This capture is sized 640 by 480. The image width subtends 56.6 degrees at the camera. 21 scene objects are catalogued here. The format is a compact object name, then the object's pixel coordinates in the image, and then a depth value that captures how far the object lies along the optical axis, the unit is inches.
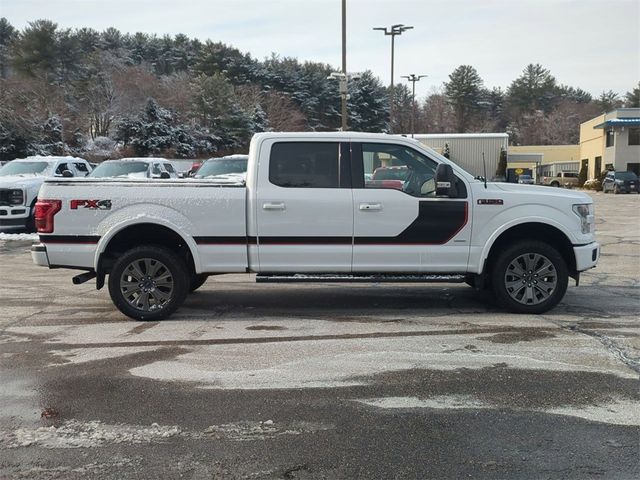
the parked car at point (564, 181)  2146.9
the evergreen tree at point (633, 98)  3302.7
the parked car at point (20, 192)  582.9
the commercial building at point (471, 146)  1270.9
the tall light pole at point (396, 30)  1384.1
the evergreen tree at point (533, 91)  4138.8
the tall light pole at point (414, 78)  1991.9
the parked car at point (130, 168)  626.5
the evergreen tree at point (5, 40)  2463.1
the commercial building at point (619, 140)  1913.1
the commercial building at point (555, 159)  2758.4
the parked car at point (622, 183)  1615.4
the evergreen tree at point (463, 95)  3939.5
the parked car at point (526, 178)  1758.1
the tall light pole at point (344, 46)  852.0
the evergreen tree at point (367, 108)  2783.0
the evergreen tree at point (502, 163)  1294.2
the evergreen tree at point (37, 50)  2306.8
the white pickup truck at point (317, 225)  265.3
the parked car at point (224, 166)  628.4
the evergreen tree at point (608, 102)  3937.0
